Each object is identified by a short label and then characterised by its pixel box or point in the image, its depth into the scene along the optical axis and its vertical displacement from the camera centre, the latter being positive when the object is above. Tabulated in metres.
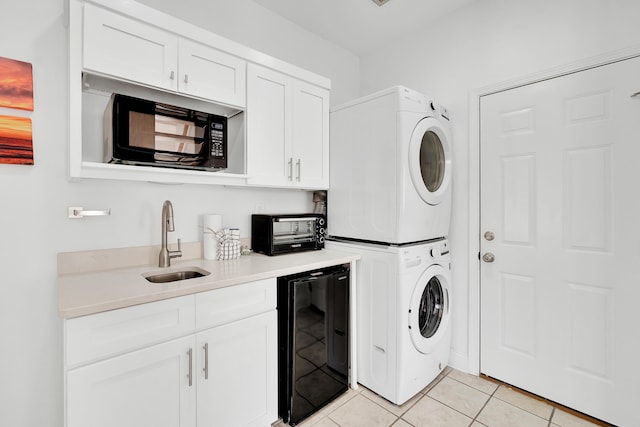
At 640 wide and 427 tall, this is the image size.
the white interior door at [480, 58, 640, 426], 1.65 -0.17
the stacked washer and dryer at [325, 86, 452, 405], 1.87 -0.11
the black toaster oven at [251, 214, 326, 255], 2.02 -0.15
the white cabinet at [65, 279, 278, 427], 1.07 -0.66
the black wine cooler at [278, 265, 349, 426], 1.67 -0.79
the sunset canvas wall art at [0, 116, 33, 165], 1.35 +0.33
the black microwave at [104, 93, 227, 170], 1.38 +0.40
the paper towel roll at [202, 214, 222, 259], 1.89 -0.15
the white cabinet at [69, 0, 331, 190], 1.31 +0.67
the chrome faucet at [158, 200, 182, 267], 1.67 -0.09
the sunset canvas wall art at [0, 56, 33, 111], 1.35 +0.60
